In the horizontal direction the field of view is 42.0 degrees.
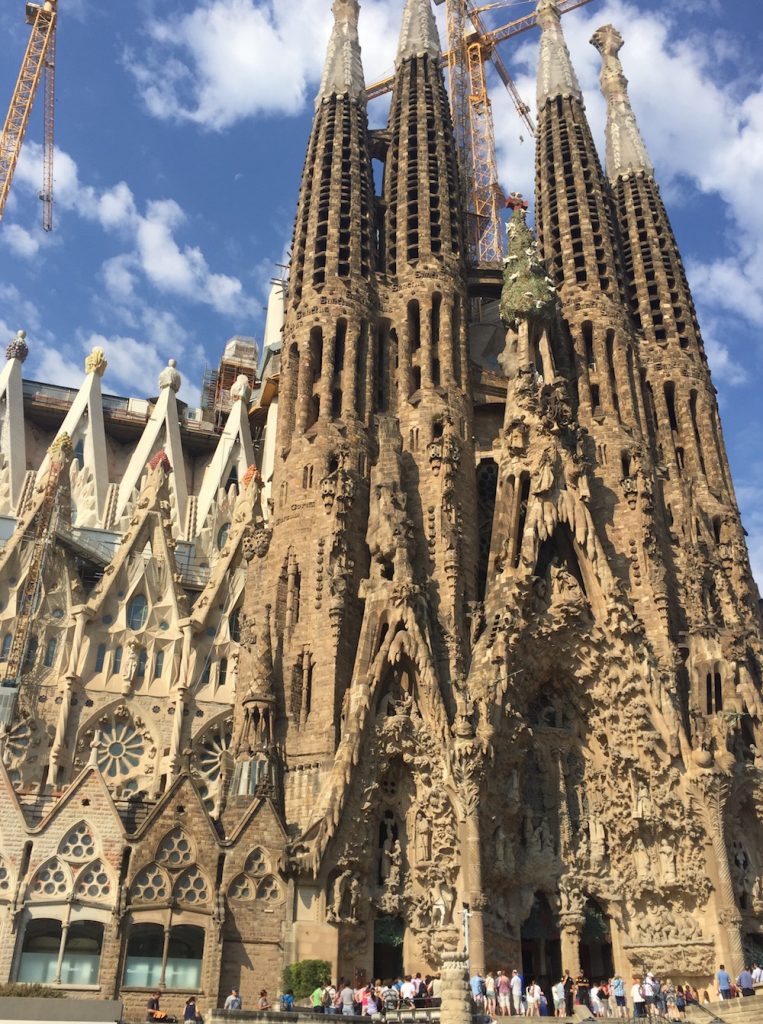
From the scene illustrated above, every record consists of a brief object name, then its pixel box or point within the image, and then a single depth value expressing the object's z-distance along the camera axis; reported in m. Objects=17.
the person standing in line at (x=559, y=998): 22.36
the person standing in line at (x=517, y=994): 22.16
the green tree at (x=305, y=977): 22.56
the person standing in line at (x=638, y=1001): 21.81
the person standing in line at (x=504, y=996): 22.08
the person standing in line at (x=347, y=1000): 20.91
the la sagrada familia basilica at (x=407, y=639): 24.25
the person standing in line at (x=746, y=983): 23.07
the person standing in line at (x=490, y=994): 21.84
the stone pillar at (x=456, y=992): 17.27
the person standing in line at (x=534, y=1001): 22.33
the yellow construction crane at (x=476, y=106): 56.38
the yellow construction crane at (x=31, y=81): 55.00
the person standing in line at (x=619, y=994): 23.23
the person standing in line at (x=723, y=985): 23.00
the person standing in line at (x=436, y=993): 21.55
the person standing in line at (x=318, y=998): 20.90
